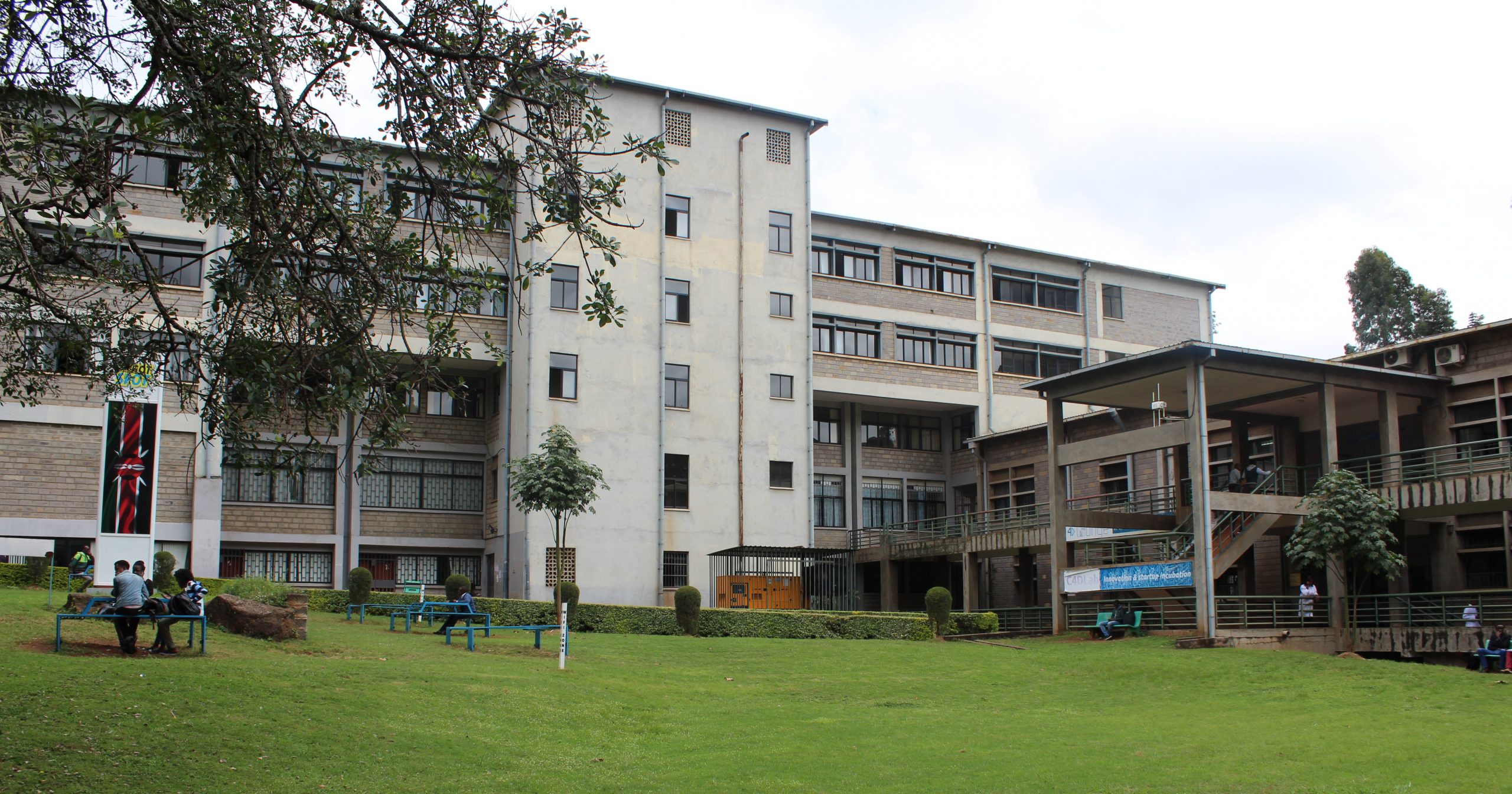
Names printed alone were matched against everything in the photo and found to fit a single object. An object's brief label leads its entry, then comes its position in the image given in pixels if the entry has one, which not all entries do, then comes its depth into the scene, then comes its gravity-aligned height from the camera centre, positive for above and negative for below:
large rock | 19.02 -1.17
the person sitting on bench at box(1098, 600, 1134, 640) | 29.03 -1.83
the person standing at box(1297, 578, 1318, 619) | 27.48 -1.22
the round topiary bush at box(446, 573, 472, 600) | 33.81 -1.15
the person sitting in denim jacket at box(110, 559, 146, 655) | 15.73 -0.74
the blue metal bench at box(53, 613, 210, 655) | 15.47 -1.04
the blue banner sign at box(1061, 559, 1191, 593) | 27.50 -0.81
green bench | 29.14 -2.06
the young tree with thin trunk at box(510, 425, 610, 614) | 29.41 +1.59
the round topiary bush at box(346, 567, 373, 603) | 31.08 -1.05
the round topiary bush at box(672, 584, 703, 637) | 30.19 -1.58
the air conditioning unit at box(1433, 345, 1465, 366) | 29.25 +4.52
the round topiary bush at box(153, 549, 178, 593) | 28.97 -0.65
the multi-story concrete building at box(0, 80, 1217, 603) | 36.59 +4.59
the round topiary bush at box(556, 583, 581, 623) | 32.22 -1.29
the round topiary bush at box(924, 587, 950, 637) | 31.75 -1.68
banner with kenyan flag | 29.77 +1.54
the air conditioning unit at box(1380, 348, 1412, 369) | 30.11 +4.57
